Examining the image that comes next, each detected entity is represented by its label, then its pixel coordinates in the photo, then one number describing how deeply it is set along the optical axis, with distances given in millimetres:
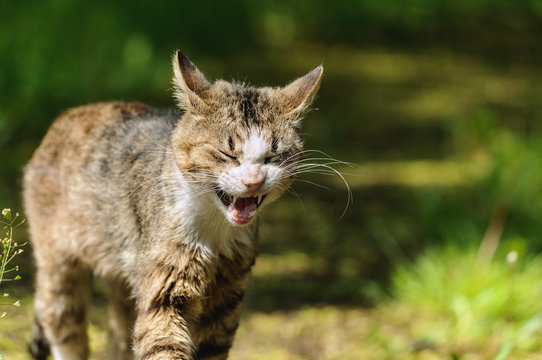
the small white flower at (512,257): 7205
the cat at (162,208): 6152
